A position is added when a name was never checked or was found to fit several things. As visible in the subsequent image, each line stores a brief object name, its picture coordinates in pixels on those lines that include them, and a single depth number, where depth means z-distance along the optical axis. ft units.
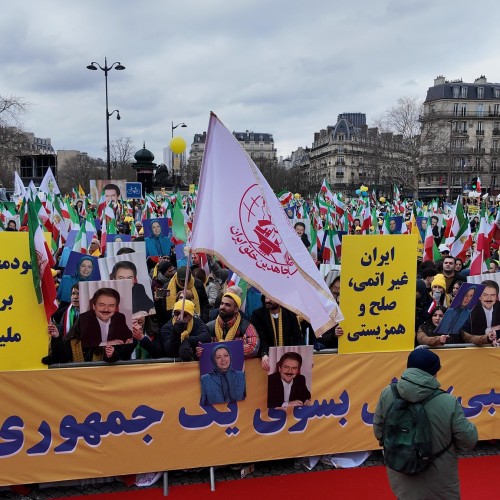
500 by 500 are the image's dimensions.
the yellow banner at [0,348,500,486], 13.23
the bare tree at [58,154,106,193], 214.28
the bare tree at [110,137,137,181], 218.38
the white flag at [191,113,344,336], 12.80
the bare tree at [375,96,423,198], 165.58
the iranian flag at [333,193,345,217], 53.11
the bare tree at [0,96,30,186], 115.85
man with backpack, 9.65
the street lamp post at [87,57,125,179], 77.71
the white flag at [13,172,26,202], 51.70
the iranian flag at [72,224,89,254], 27.22
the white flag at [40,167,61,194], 53.00
